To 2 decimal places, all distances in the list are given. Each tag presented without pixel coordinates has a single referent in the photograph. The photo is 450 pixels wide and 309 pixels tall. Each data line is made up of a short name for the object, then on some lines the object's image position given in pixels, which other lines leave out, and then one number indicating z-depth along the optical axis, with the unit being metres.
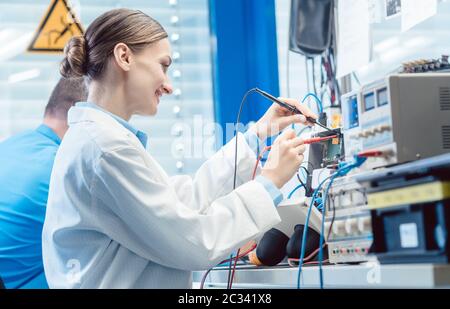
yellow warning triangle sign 2.82
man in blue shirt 2.30
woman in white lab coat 1.50
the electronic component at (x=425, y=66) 1.51
